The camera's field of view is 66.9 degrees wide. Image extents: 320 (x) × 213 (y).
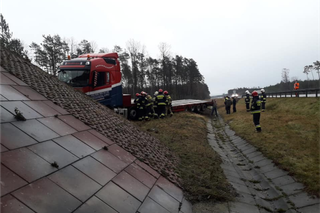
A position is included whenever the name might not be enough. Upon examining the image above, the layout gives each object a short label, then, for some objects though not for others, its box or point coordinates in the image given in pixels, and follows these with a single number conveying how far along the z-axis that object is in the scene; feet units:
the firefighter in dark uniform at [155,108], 54.52
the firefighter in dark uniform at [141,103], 52.26
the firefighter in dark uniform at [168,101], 55.82
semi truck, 41.88
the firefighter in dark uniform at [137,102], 52.70
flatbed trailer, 72.13
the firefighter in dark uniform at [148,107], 52.48
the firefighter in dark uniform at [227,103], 85.00
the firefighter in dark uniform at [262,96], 61.70
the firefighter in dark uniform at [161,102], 53.16
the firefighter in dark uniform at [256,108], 41.68
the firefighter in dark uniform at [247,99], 76.79
